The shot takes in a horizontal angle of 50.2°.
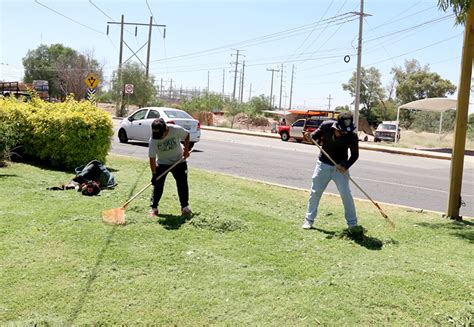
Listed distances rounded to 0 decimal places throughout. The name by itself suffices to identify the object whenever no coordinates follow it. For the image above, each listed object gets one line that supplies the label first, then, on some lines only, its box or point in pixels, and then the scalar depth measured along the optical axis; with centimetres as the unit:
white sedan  1683
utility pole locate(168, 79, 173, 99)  9293
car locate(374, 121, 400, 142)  3475
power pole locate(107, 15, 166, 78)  4431
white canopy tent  2700
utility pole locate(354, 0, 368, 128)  2964
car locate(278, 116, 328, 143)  2711
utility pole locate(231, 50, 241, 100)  8331
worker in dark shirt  599
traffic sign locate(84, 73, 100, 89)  2155
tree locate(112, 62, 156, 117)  5197
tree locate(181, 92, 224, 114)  5342
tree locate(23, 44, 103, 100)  5443
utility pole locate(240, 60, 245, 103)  8722
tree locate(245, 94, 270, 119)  5279
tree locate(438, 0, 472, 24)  718
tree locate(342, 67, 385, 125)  6794
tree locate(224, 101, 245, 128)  5109
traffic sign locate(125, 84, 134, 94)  3616
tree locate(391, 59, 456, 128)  6869
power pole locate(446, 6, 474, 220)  765
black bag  830
